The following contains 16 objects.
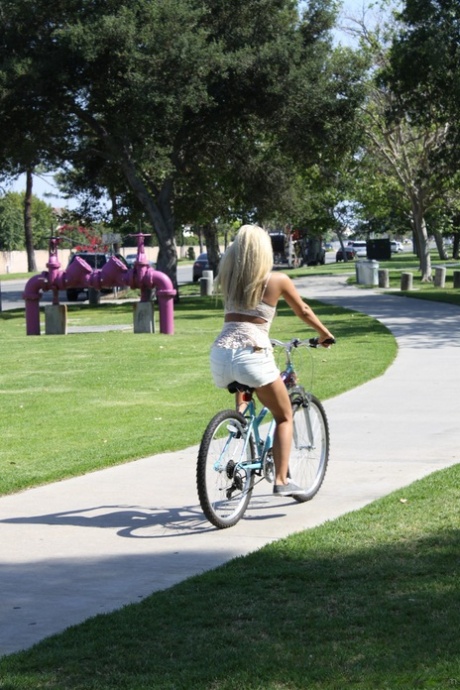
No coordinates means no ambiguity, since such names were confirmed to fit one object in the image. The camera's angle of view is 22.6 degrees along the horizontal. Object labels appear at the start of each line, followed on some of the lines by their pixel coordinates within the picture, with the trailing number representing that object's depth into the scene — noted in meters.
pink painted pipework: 23.03
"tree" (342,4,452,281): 41.03
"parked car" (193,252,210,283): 55.38
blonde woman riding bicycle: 6.70
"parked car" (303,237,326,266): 84.75
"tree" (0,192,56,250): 96.56
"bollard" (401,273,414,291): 38.69
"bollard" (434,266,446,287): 40.19
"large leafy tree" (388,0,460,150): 30.09
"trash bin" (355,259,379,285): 44.53
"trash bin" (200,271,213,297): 42.22
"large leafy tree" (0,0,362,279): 30.48
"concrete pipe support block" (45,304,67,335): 24.06
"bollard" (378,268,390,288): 41.97
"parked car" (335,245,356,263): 97.12
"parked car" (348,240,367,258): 106.10
